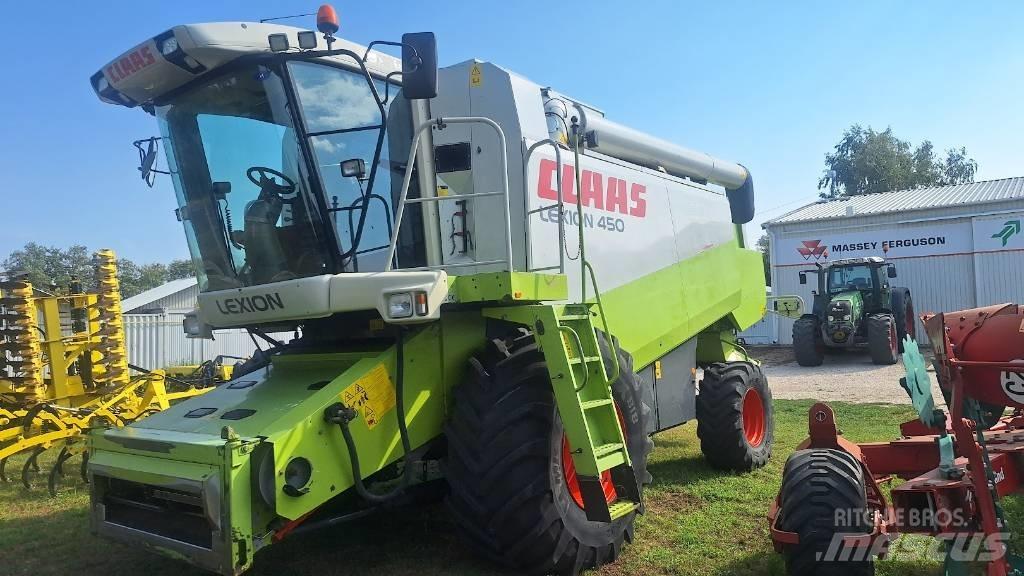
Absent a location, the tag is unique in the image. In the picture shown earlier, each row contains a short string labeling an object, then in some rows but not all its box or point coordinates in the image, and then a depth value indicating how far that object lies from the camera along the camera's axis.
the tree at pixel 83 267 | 69.62
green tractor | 16.98
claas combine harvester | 3.74
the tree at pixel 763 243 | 62.21
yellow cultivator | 7.59
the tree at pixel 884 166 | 49.91
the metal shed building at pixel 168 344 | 19.31
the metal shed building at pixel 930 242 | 20.03
